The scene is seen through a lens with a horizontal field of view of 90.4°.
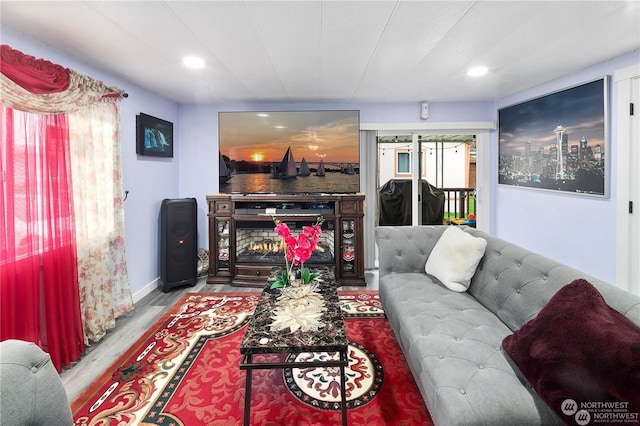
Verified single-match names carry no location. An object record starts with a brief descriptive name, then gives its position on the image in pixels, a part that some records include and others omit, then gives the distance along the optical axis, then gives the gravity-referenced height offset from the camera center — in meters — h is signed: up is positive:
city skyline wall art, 2.82 +0.60
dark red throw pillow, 0.98 -0.55
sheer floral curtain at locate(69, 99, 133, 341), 2.45 -0.09
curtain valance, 1.82 +0.78
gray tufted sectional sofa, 1.22 -0.69
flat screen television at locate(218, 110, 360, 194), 4.00 +0.68
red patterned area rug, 1.72 -1.13
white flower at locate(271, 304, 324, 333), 1.68 -0.64
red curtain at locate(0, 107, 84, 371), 1.89 -0.21
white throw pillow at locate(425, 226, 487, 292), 2.26 -0.44
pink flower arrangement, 2.10 -0.31
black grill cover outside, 4.51 -0.03
